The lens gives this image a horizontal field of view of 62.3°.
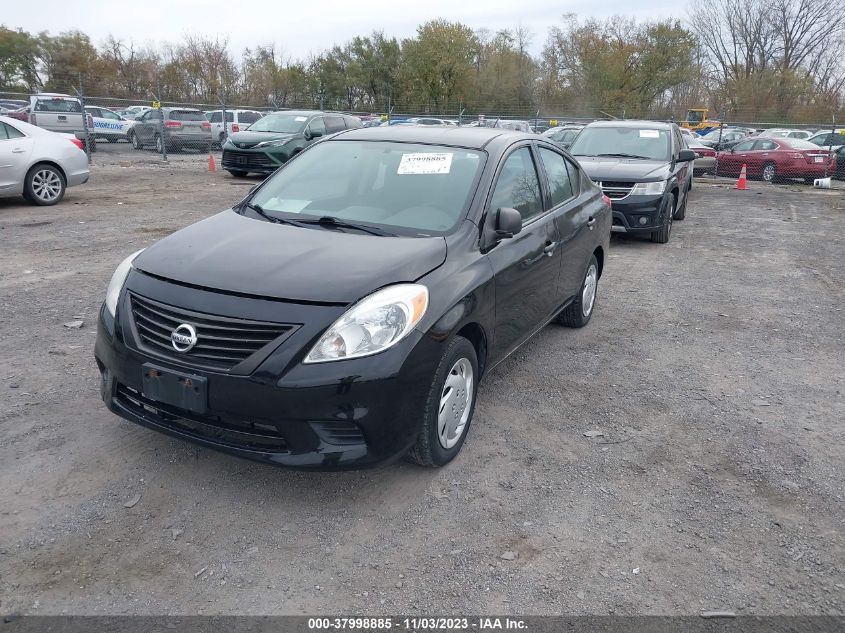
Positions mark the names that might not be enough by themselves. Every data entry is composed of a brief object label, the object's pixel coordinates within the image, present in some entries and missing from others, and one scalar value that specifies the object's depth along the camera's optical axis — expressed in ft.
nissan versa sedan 9.89
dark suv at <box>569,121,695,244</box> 31.89
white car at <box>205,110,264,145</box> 88.51
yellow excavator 128.53
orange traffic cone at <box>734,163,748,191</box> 61.62
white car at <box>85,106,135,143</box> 85.30
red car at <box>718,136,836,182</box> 66.69
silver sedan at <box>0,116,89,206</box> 35.91
